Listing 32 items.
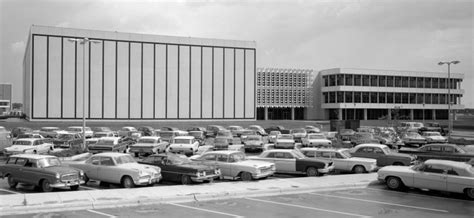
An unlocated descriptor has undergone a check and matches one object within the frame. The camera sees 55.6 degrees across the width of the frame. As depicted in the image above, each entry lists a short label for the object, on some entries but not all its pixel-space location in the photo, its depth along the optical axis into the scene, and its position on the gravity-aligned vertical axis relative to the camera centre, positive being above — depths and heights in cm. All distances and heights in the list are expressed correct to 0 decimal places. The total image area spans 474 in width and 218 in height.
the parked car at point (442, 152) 2527 -237
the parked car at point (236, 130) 5188 -220
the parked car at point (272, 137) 4441 -250
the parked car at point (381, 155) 2378 -234
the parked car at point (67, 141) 3686 -249
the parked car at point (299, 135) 4567 -235
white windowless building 6788 +562
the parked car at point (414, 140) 4134 -250
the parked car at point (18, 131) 4778 -217
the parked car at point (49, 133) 4390 -223
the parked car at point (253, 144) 3609 -259
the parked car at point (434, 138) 4262 -246
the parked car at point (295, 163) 2155 -245
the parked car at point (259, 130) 5494 -224
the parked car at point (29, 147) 2958 -249
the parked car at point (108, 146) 3167 -247
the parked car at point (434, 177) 1669 -249
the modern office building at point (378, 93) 9206 +409
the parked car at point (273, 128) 5954 -219
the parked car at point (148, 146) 3175 -250
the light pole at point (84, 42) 3193 +497
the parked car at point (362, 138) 3806 -231
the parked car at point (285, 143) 3500 -244
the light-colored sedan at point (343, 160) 2314 -247
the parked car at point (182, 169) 1888 -247
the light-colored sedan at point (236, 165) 1995 -241
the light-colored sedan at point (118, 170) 1800 -242
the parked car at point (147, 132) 4684 -218
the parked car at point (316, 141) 3726 -240
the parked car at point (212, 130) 5453 -239
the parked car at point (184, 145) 3223 -244
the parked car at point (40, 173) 1669 -236
